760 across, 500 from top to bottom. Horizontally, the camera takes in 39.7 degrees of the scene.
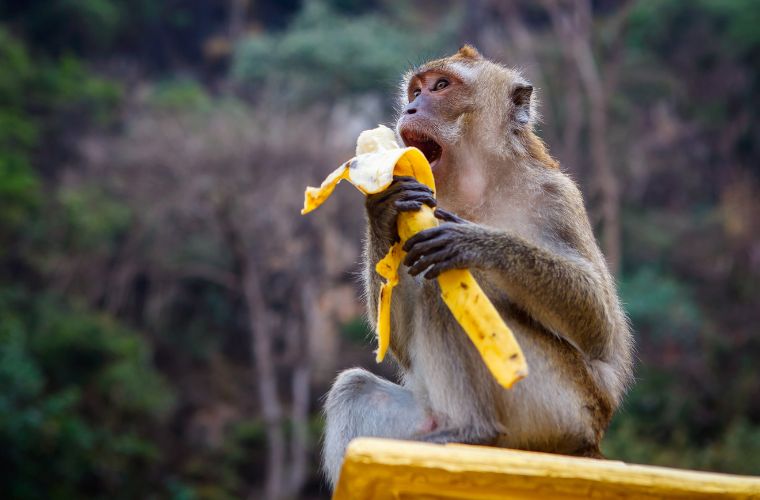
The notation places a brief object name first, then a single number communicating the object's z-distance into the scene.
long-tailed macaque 4.02
